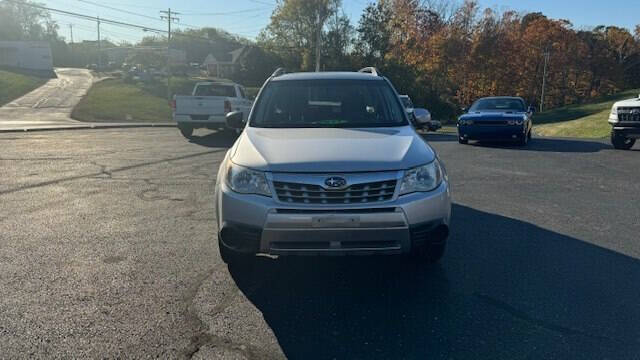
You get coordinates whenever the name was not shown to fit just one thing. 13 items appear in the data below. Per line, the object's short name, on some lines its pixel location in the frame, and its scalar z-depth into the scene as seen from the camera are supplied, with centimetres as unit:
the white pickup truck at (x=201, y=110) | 1780
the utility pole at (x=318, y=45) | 4154
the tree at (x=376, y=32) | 6031
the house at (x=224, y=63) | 8461
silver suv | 395
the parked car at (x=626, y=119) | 1341
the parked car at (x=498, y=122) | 1508
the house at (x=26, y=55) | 8012
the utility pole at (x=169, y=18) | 6138
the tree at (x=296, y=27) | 6778
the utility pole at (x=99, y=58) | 9925
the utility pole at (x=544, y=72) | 4888
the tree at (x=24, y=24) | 10542
